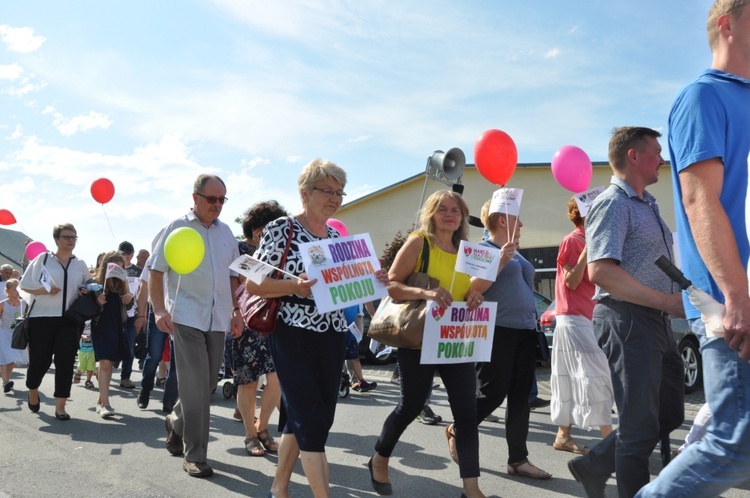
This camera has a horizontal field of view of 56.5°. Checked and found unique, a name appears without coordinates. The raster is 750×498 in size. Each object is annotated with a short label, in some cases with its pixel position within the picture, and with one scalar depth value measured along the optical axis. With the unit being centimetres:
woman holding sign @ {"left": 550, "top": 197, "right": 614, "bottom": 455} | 557
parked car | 930
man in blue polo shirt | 226
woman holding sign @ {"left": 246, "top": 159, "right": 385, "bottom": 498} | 370
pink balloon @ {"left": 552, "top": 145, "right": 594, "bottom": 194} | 631
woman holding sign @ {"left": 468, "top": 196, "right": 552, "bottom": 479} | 497
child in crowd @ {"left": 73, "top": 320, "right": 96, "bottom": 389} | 1099
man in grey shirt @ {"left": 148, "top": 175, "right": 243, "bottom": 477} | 518
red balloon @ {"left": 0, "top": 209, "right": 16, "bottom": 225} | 1290
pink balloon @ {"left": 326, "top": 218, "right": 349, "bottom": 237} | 718
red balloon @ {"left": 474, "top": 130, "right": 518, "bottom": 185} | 591
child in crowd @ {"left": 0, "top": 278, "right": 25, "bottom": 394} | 996
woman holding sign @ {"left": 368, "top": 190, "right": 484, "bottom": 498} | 427
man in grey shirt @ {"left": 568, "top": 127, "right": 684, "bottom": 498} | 333
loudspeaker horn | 1052
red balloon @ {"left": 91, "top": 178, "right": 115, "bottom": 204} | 936
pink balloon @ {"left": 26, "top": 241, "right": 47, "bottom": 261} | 1069
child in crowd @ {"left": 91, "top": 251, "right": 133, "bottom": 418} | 818
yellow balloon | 482
